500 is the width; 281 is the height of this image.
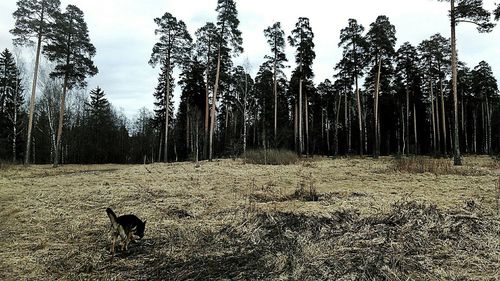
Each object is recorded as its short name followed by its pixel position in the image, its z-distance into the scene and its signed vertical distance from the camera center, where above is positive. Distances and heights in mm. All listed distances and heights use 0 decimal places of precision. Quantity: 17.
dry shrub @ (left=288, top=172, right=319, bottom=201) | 8414 -1098
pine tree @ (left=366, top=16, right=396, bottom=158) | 28281 +8923
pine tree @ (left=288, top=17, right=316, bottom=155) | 31969 +9776
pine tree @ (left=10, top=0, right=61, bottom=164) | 23516 +9399
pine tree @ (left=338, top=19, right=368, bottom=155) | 30391 +9350
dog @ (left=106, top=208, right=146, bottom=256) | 5480 -1261
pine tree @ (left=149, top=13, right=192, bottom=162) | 30219 +10017
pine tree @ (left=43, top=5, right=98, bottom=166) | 24859 +8034
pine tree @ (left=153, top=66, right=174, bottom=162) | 41312 +6366
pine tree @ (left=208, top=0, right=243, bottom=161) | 27109 +9878
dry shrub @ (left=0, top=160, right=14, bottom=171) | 20462 -673
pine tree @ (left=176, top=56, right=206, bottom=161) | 35469 +7113
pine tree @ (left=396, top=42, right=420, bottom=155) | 36525 +9304
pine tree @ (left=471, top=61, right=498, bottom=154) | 42950 +8566
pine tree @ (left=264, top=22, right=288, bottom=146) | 32438 +10340
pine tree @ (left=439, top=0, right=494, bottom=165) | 17219 +6905
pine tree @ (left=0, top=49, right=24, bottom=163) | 37094 +6633
